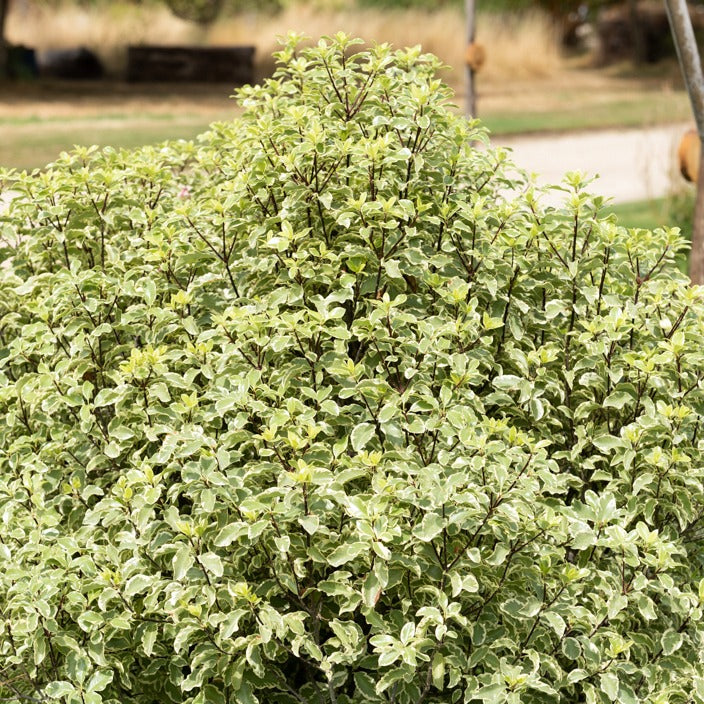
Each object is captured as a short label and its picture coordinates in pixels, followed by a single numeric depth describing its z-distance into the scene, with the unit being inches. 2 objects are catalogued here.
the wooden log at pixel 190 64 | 979.3
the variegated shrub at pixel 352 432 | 112.3
